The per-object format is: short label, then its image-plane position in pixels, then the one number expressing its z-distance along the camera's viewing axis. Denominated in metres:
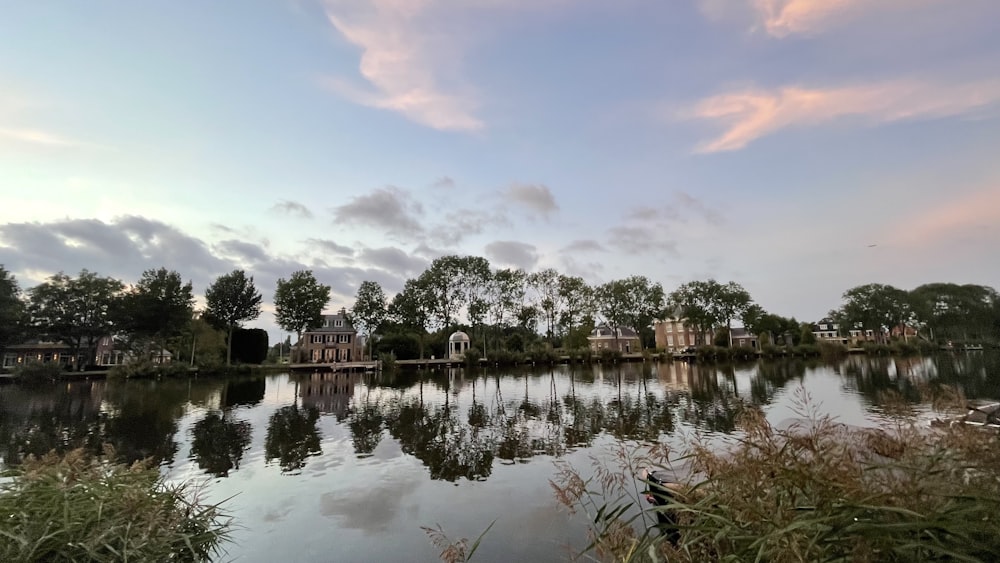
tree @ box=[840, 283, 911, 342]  83.00
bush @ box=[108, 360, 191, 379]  43.34
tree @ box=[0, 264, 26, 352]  45.59
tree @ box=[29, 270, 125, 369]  50.57
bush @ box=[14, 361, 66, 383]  41.47
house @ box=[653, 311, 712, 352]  81.94
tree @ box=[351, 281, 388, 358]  75.75
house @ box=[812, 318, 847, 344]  109.00
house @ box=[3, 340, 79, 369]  58.47
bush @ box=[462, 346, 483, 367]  62.00
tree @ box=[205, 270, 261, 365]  61.12
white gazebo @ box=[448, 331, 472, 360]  71.25
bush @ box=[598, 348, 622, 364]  64.31
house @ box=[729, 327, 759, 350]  87.94
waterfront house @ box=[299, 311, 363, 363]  69.31
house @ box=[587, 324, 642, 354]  85.88
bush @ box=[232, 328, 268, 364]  63.34
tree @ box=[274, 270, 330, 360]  69.62
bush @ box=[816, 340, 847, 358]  66.54
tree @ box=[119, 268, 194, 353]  50.81
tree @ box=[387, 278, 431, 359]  69.69
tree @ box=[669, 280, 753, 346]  75.69
